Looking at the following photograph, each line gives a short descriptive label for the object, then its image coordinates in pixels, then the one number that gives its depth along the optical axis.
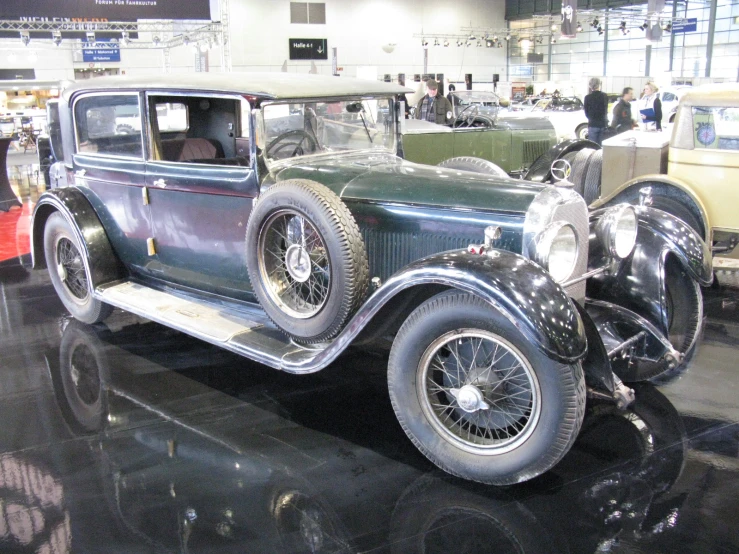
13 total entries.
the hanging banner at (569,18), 20.08
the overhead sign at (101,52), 22.09
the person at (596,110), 11.23
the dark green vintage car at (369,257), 2.84
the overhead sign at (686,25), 27.94
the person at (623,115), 11.36
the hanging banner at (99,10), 13.20
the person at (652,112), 12.13
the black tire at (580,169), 7.81
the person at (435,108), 11.45
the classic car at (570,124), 14.13
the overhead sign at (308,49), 29.44
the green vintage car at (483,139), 9.56
